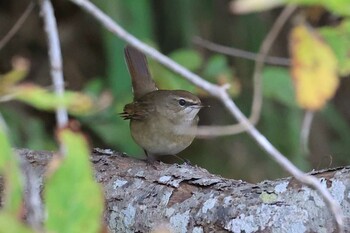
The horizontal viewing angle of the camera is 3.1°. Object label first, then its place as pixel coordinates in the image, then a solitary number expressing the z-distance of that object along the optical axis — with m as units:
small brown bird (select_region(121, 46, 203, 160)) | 5.31
